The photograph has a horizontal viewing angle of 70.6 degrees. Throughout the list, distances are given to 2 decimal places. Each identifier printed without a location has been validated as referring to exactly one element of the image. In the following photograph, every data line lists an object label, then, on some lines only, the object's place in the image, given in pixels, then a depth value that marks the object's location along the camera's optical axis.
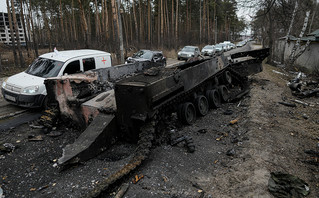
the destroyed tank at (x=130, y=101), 4.75
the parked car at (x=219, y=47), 33.71
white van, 7.31
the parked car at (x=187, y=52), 23.16
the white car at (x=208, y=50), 28.48
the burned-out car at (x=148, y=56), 15.16
